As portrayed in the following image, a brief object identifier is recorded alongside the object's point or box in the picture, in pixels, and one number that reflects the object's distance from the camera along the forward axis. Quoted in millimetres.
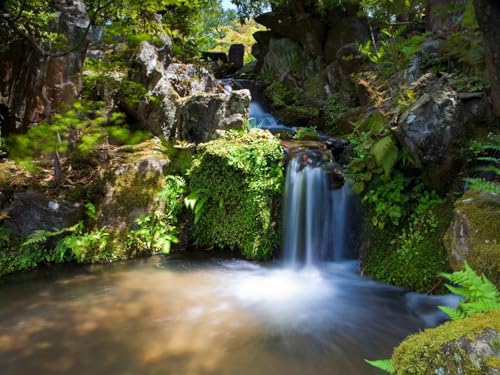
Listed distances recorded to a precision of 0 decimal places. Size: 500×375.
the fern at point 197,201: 6902
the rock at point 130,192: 6754
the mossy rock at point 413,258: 4923
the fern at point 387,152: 5320
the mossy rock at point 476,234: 3425
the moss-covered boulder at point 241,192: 6645
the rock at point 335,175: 6473
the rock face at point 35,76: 7301
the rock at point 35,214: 6141
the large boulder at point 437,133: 4977
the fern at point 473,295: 2053
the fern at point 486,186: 3462
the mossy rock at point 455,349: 1590
